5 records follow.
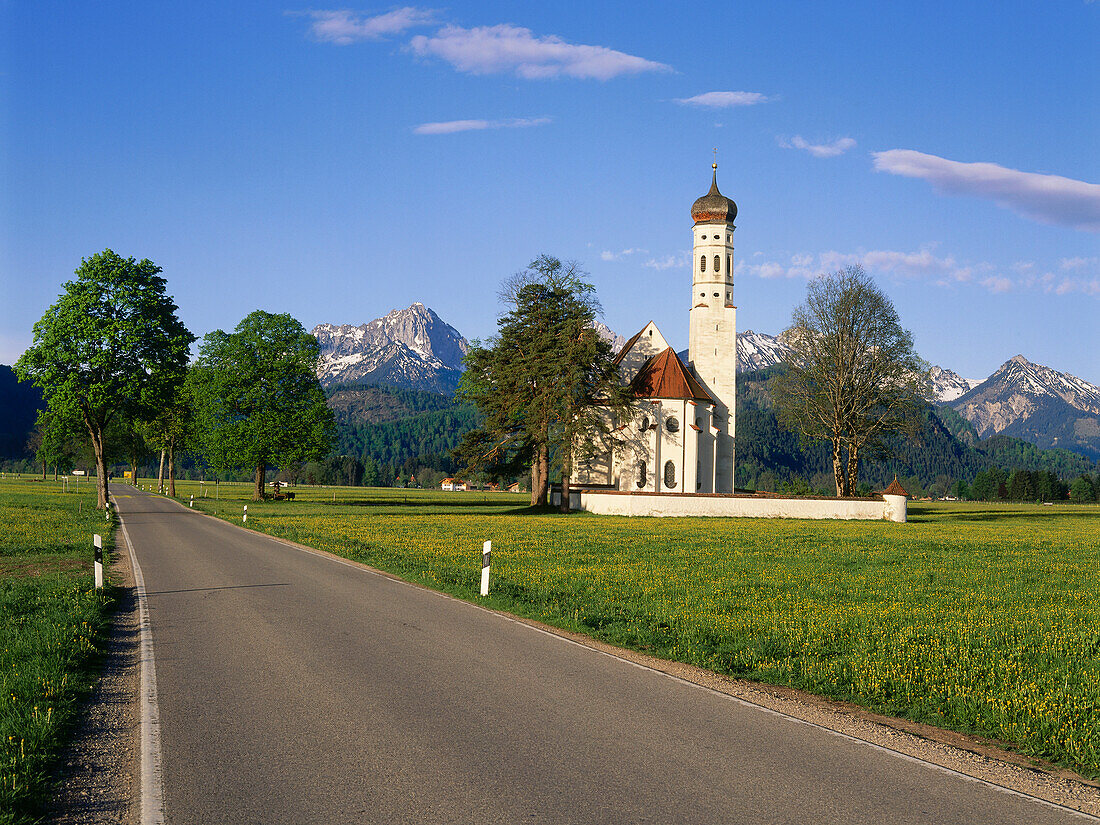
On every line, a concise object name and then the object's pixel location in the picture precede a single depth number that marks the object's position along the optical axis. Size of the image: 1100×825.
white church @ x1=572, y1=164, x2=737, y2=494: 58.75
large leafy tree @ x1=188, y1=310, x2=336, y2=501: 57.25
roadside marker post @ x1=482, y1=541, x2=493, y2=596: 15.70
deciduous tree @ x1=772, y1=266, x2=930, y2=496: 53.28
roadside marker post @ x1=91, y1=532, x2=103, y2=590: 15.08
